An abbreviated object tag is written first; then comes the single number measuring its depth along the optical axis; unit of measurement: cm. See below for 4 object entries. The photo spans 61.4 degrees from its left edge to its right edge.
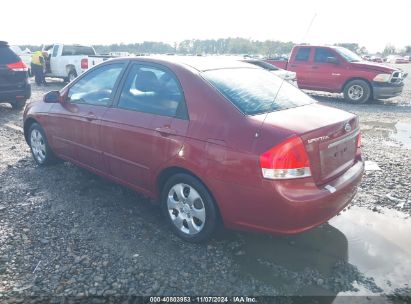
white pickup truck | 1566
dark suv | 878
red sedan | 271
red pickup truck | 1162
